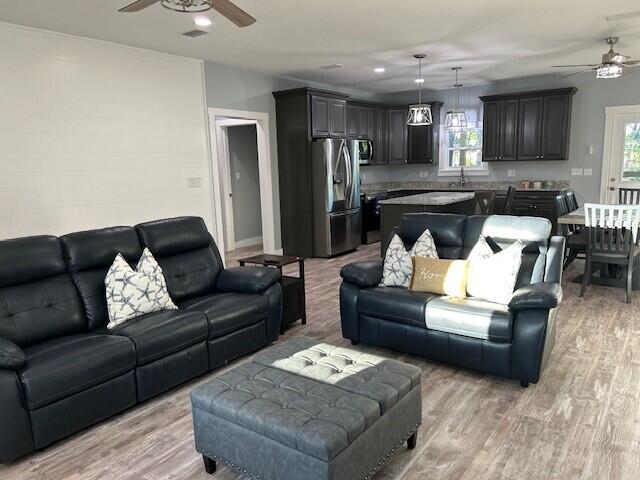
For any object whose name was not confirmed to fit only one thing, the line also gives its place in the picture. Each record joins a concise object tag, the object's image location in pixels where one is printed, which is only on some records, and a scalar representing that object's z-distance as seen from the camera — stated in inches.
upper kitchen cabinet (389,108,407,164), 364.5
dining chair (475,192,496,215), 253.0
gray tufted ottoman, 73.3
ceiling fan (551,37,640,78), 193.5
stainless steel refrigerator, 273.6
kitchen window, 351.6
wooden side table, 161.2
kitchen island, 248.5
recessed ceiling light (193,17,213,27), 163.6
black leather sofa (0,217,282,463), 94.9
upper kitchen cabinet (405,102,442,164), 361.1
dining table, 202.4
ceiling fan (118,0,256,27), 101.6
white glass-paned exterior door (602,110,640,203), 289.1
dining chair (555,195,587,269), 212.2
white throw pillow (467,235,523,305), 127.8
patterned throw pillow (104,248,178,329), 123.3
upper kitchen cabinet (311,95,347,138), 273.4
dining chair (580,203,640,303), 179.8
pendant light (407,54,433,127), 234.5
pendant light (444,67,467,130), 270.9
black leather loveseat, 116.0
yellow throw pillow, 134.8
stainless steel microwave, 327.8
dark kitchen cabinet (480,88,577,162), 302.7
